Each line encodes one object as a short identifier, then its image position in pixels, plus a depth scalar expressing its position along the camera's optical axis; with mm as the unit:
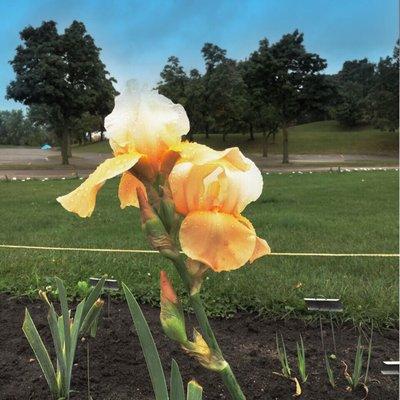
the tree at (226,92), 26406
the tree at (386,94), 31828
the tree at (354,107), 50406
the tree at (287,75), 24375
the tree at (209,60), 27703
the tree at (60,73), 21281
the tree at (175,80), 27391
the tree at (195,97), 27484
